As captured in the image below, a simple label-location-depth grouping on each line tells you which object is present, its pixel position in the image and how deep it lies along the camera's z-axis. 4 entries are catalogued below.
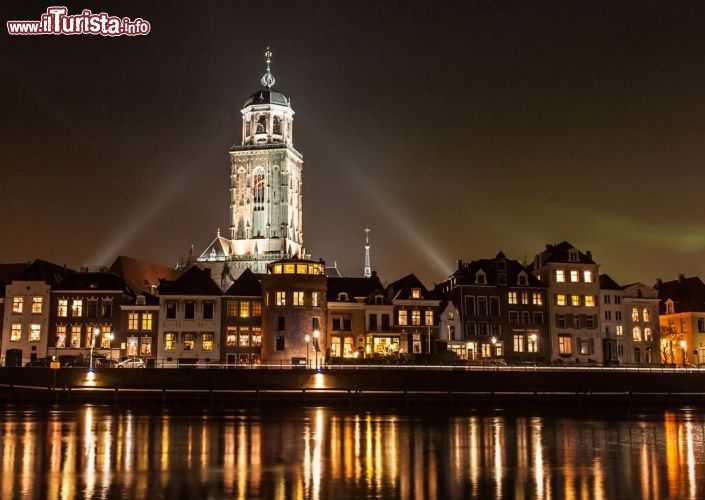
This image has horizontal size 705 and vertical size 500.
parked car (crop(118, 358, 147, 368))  73.44
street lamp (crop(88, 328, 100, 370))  76.65
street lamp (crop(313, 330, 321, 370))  78.12
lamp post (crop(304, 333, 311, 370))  77.56
